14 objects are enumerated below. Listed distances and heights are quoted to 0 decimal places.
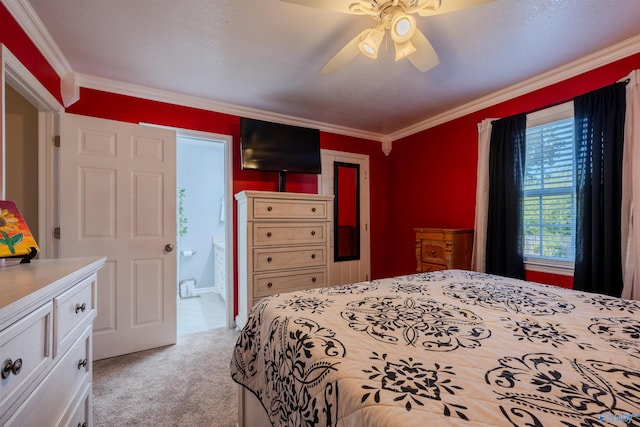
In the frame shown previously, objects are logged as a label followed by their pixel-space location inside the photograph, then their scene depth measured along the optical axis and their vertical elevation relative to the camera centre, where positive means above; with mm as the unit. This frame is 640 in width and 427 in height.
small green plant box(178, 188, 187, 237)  4609 -72
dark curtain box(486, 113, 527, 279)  2609 +160
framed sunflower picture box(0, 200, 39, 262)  1115 -107
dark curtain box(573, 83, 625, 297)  2023 +201
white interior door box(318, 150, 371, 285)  3768 -34
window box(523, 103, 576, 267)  2383 +235
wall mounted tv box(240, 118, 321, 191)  2955 +750
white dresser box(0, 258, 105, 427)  635 -391
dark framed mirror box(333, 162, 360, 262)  3879 +24
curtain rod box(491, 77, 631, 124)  2329 +979
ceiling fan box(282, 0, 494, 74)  1348 +1032
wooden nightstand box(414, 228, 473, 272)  2861 -392
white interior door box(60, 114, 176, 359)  2248 -79
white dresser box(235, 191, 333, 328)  2643 -322
